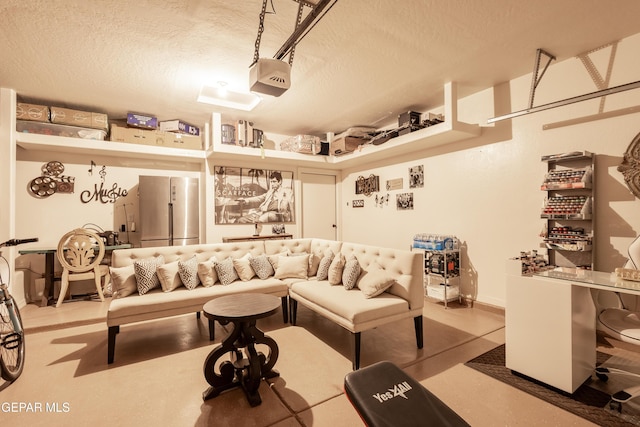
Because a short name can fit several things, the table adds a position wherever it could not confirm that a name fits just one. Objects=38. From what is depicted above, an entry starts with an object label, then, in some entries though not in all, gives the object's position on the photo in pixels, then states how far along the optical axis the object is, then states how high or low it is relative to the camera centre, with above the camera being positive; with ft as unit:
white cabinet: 6.34 -2.72
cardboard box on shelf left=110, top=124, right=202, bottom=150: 14.57 +4.04
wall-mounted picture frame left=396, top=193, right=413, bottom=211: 15.67 +0.65
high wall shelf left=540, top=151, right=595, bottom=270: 9.15 +0.10
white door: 20.21 +0.59
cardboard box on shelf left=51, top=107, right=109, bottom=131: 13.33 +4.55
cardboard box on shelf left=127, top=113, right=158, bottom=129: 14.87 +4.85
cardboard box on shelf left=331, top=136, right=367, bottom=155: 17.26 +4.19
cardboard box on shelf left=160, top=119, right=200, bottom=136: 15.97 +4.88
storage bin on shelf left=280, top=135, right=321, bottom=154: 17.62 +4.24
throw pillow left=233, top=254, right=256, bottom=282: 11.12 -2.11
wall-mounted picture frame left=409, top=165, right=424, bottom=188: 15.08 +1.92
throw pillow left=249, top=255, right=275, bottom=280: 11.48 -2.10
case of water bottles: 13.00 -1.33
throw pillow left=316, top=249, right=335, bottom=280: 11.15 -2.06
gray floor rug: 5.71 -4.03
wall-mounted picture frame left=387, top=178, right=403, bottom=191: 16.32 +1.65
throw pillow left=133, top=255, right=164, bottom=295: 9.44 -1.97
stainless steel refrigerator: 15.17 +0.18
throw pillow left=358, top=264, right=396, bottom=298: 8.71 -2.12
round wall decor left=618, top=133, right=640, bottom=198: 8.57 +1.35
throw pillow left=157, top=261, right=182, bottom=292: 9.68 -2.09
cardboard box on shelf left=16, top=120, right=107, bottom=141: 12.84 +3.92
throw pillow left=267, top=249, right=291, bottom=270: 12.04 -1.84
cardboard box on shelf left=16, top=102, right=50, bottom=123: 12.69 +4.55
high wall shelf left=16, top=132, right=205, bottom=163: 13.01 +3.26
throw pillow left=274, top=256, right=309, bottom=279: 11.56 -2.16
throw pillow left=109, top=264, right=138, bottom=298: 9.30 -2.15
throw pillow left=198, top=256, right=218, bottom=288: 10.39 -2.14
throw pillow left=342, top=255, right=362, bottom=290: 9.70 -2.03
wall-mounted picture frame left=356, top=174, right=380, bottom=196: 17.80 +1.82
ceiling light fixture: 12.77 +5.39
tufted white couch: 8.14 -2.56
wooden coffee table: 6.60 -3.30
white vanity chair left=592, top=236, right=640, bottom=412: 5.89 -2.43
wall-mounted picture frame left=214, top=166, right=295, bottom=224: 17.51 +1.15
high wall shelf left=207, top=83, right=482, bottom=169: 11.80 +3.34
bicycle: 7.25 -3.06
